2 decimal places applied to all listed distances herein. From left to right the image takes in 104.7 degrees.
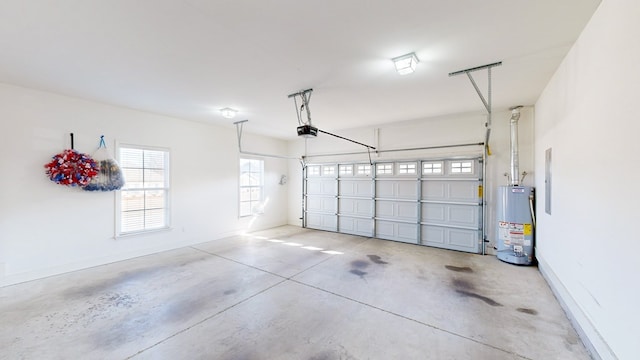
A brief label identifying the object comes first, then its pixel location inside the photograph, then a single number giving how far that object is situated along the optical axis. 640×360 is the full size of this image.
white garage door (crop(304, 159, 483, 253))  5.27
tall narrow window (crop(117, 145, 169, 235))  4.70
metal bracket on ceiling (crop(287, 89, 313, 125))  3.79
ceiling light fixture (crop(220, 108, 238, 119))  4.68
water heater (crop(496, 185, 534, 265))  4.28
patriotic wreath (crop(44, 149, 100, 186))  3.78
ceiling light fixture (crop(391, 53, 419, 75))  2.68
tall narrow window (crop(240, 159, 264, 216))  6.97
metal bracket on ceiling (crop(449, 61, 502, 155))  2.90
